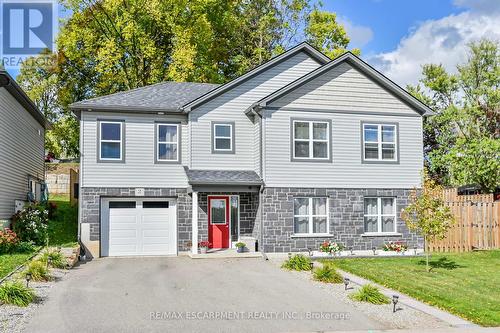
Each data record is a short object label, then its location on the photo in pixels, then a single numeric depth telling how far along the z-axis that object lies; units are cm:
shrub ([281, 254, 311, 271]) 1581
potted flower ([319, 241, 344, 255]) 1867
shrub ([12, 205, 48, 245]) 1920
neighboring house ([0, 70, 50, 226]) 1929
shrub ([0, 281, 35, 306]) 1054
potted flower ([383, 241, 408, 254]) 1947
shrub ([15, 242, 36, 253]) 1704
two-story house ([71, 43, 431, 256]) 1911
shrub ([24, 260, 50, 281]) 1316
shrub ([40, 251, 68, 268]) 1507
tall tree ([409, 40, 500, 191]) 2831
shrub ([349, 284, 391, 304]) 1140
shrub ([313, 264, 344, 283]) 1391
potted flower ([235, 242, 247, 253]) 1906
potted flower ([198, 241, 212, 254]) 1912
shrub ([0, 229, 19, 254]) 1659
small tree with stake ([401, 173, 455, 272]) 1512
